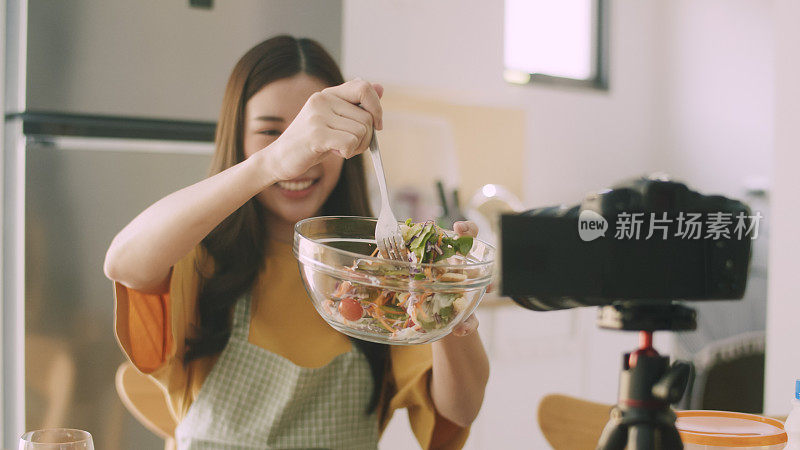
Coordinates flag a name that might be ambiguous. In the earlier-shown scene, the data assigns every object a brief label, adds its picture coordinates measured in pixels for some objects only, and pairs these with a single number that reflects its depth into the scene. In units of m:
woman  1.05
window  3.15
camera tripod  0.51
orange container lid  0.64
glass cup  0.64
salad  0.62
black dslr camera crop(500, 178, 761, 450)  0.51
